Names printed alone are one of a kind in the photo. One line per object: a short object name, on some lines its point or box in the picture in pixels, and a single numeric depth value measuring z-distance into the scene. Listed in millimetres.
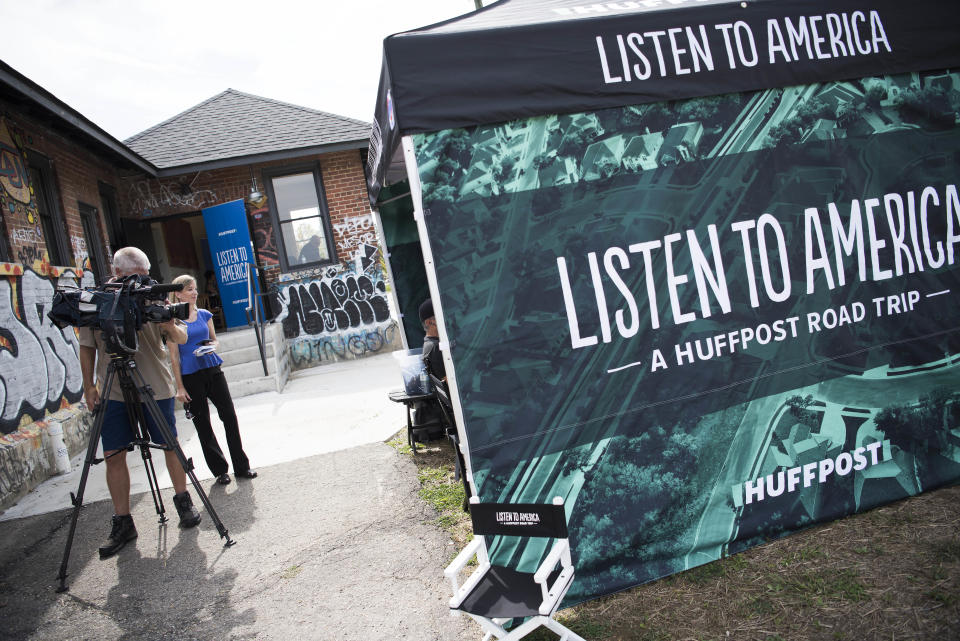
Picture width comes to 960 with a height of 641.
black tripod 3374
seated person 3922
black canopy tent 2535
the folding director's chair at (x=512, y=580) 2082
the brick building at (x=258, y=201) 8023
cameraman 3516
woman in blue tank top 4273
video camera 3291
